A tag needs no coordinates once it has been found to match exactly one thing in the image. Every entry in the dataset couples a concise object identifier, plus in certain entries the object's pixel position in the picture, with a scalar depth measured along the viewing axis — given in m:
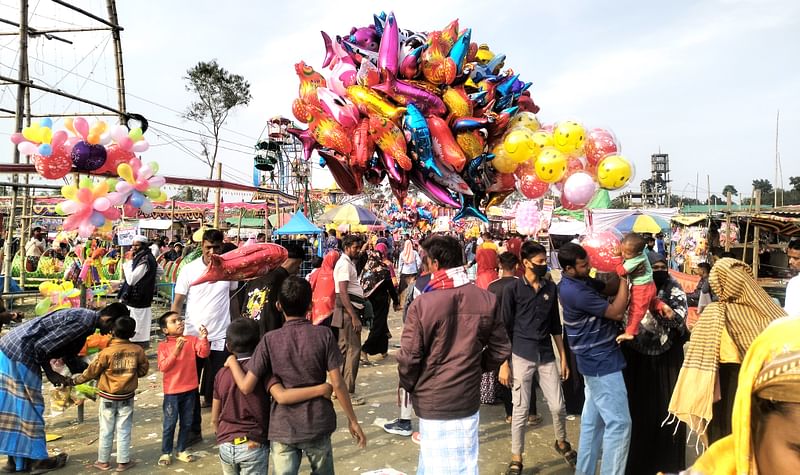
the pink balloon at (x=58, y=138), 4.07
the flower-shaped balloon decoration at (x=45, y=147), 4.02
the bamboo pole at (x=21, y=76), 10.79
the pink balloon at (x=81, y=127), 4.20
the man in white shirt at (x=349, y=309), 5.09
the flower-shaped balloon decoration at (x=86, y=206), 4.16
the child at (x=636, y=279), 3.14
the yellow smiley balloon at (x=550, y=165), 3.98
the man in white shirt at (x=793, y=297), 2.18
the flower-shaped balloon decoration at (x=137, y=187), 4.39
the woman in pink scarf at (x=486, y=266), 4.79
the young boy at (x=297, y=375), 2.56
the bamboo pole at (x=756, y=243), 10.73
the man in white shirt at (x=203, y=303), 4.27
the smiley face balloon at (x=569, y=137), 4.05
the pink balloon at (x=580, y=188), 3.97
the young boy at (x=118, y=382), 3.70
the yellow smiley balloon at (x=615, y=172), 3.90
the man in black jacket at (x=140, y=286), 5.90
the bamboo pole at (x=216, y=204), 8.29
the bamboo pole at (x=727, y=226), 11.48
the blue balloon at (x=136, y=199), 4.48
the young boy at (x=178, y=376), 3.90
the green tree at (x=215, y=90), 27.55
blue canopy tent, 11.91
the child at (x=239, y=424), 2.71
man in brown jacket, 2.62
